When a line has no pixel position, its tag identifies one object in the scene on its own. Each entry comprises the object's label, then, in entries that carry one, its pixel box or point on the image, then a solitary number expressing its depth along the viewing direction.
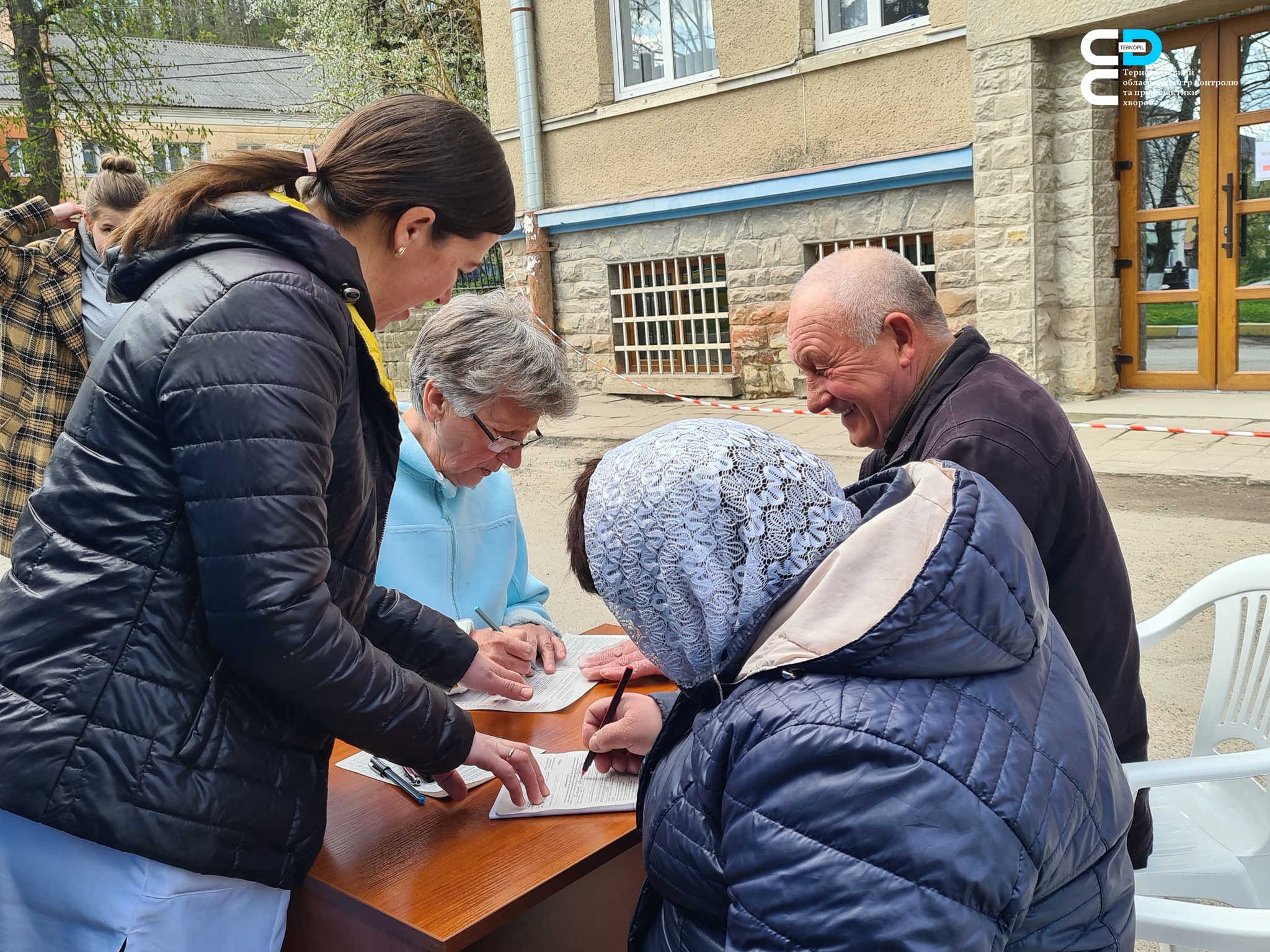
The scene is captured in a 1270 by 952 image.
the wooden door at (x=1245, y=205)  7.66
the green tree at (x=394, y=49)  15.84
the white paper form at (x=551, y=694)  2.25
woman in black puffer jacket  1.33
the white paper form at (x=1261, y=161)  7.72
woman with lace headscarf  1.02
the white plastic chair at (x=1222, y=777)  1.97
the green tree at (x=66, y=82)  9.93
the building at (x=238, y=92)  33.06
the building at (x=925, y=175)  7.98
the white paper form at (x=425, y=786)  1.85
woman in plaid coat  3.68
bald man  2.16
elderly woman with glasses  2.47
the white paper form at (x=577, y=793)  1.76
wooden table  1.51
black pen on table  1.84
